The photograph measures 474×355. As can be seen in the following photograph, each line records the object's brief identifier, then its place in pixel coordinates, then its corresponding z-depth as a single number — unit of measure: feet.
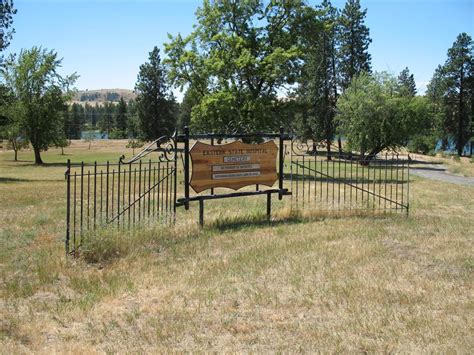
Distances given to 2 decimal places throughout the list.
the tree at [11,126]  145.29
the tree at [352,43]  163.12
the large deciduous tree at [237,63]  88.58
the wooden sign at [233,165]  34.81
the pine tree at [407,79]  270.73
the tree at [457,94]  180.45
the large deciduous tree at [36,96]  151.64
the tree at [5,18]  88.12
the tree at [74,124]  388.37
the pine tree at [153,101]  211.82
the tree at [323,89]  167.12
